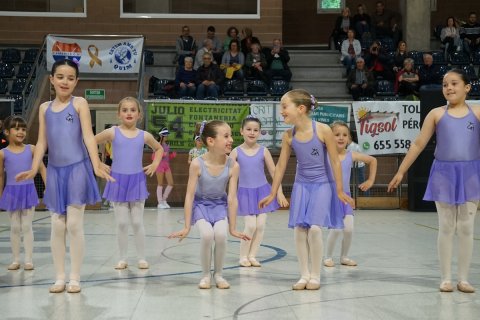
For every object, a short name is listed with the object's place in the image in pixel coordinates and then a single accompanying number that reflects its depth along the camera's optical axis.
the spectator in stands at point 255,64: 19.00
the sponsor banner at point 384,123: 16.58
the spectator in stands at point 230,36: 19.75
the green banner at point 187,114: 16.61
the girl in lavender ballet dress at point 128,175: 7.89
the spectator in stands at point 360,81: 18.41
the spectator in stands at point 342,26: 21.02
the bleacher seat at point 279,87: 18.78
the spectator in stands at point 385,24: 21.05
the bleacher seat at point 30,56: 19.76
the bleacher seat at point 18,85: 18.59
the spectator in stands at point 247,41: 19.56
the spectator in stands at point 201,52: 18.88
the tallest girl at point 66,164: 6.45
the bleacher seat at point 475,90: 18.41
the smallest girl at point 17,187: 7.93
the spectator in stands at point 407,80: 18.14
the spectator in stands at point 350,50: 19.73
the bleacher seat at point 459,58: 19.91
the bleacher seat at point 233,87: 18.47
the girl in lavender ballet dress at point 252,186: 8.21
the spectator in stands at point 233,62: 18.80
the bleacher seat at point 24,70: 19.17
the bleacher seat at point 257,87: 18.67
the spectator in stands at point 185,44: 19.42
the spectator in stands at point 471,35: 20.42
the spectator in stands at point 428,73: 18.19
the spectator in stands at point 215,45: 19.38
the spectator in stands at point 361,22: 20.89
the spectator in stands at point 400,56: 19.33
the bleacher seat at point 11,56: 19.80
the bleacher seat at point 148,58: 19.86
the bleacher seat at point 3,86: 18.59
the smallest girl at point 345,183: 8.11
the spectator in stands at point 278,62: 19.22
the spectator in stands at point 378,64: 19.28
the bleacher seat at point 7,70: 19.22
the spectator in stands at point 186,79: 18.02
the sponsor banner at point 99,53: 18.36
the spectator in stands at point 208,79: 17.92
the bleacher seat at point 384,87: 18.75
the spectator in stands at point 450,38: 20.39
